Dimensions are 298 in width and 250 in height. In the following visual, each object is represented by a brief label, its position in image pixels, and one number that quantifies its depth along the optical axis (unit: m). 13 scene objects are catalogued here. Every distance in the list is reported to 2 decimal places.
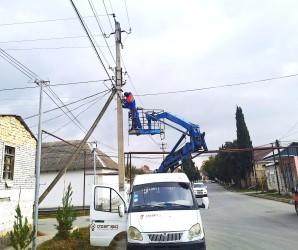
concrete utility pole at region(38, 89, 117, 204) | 10.12
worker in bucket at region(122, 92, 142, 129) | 13.52
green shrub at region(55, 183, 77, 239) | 9.31
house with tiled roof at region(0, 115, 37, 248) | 9.91
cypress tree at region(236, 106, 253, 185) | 44.81
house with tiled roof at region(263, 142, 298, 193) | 27.64
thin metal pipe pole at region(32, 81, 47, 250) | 7.74
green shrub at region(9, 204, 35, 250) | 5.83
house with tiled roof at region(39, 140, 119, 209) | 26.01
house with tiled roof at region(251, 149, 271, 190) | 39.38
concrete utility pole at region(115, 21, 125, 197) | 11.12
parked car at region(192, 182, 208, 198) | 29.89
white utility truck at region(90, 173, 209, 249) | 5.65
